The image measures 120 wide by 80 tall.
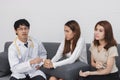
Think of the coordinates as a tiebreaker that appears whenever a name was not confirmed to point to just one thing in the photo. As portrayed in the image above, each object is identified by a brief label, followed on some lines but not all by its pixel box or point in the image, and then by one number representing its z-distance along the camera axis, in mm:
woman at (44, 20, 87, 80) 2778
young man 2779
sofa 2611
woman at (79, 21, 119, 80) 2508
